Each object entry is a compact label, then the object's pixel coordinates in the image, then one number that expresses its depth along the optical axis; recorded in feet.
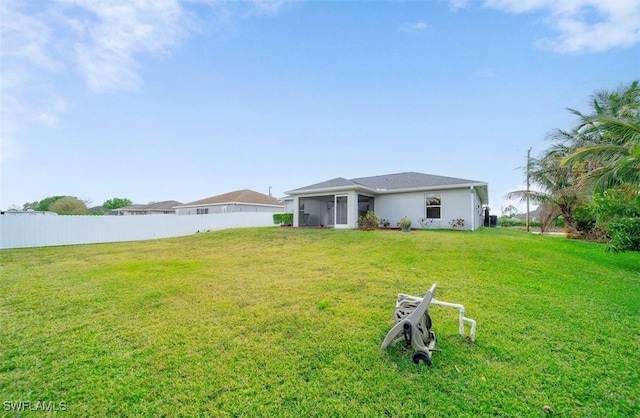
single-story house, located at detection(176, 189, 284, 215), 85.05
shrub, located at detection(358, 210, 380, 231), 47.98
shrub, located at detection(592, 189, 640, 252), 23.30
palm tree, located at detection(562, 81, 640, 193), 25.32
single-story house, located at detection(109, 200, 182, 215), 117.80
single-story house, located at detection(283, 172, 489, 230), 46.35
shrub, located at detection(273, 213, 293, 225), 60.78
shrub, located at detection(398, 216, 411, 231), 45.27
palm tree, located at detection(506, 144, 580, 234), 53.93
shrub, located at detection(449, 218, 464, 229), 46.24
